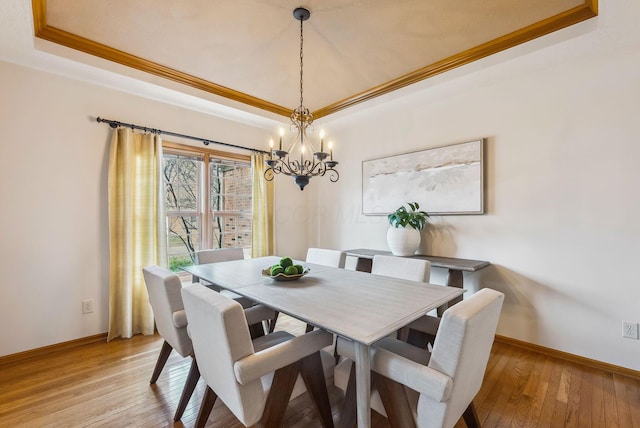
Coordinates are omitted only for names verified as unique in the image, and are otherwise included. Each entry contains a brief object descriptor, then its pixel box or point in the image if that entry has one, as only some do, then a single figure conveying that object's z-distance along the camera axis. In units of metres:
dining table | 1.16
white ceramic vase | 2.93
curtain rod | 2.72
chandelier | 1.90
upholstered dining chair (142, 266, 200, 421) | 1.67
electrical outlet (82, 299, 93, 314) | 2.64
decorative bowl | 1.94
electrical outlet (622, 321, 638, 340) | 2.09
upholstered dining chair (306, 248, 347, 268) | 2.74
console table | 2.46
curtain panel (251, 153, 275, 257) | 3.84
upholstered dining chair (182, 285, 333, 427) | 1.14
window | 3.30
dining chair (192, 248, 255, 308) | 2.85
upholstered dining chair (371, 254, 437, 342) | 2.14
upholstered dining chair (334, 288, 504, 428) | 1.05
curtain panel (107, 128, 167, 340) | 2.72
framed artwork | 2.79
